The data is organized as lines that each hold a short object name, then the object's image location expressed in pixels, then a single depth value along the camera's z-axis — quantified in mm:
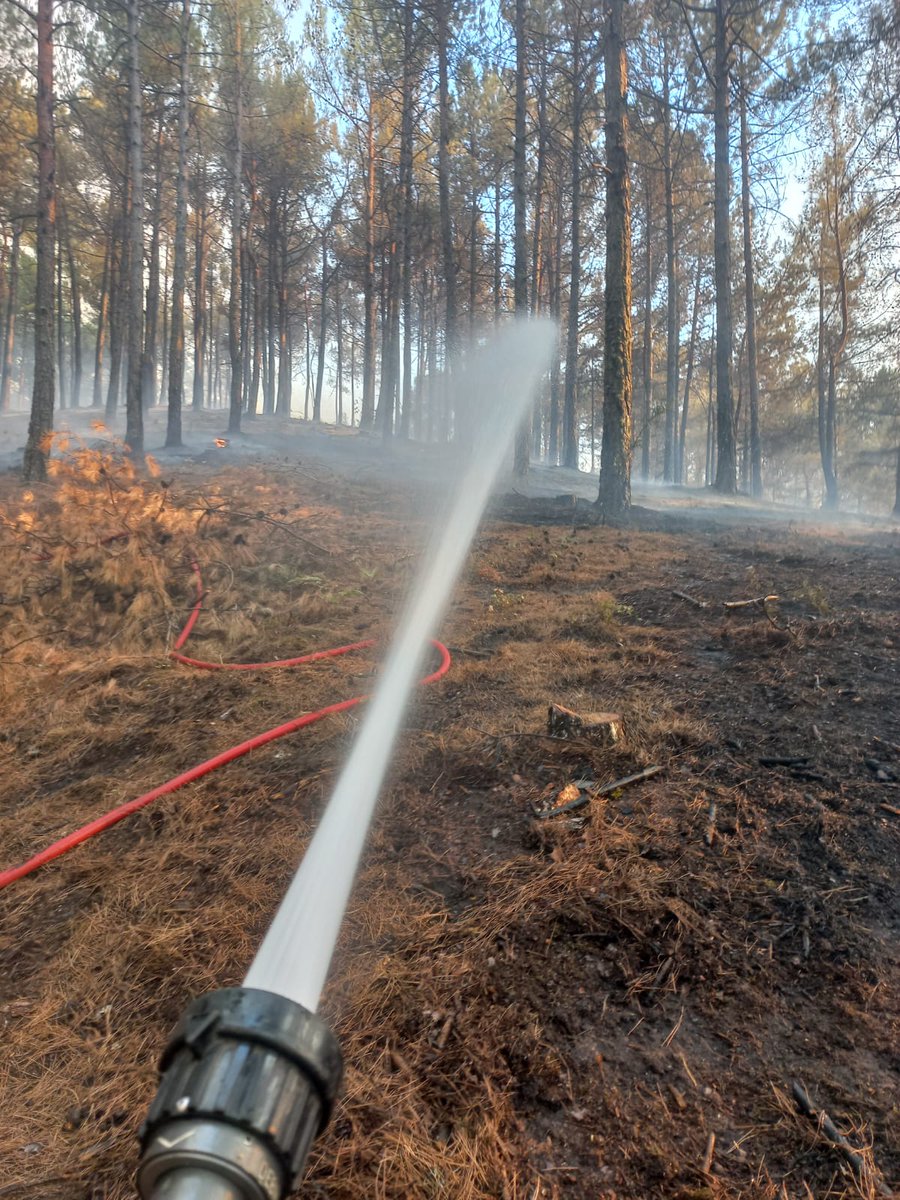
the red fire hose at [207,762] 2283
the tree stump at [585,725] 2625
